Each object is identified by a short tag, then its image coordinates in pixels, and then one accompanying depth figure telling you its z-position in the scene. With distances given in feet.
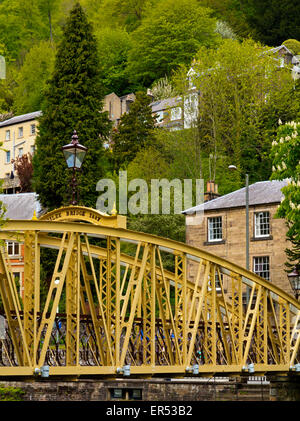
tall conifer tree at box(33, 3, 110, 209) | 189.67
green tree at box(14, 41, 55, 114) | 354.13
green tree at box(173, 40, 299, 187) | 221.66
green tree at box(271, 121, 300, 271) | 103.60
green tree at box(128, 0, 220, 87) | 326.65
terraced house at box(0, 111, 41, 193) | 326.44
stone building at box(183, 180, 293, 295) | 168.55
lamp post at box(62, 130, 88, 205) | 73.20
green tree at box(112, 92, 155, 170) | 240.94
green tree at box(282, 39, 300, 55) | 300.40
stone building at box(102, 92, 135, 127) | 334.44
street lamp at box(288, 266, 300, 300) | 157.85
